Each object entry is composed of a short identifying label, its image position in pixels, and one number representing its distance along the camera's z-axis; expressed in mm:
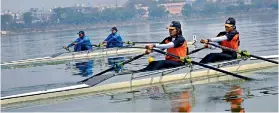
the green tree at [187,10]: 170875
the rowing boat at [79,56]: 28031
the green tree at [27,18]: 168400
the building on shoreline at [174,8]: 182775
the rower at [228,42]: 16516
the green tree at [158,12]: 175500
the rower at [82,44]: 27797
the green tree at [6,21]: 162200
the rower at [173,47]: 15547
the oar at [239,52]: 16219
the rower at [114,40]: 28344
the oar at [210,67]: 15638
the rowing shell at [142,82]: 14305
